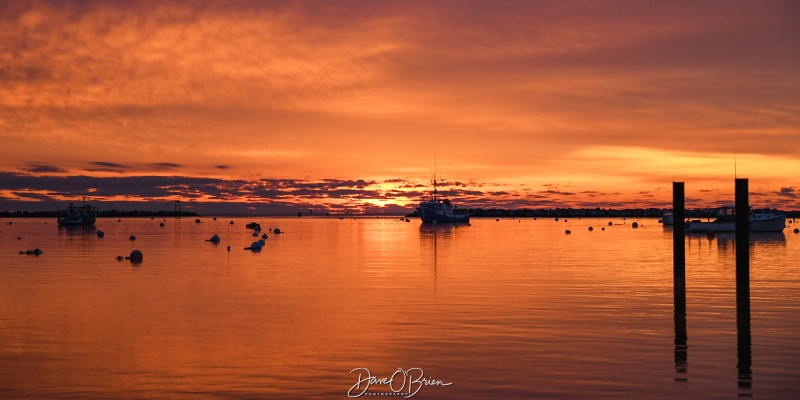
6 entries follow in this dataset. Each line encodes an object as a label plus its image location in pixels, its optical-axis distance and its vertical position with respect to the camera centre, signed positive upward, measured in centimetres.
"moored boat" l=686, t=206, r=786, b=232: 10966 -171
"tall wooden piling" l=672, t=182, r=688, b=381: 3344 -180
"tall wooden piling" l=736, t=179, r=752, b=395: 2808 -186
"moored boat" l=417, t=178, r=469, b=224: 19012 -14
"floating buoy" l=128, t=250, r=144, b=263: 5653 -304
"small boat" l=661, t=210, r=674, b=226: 16565 -169
